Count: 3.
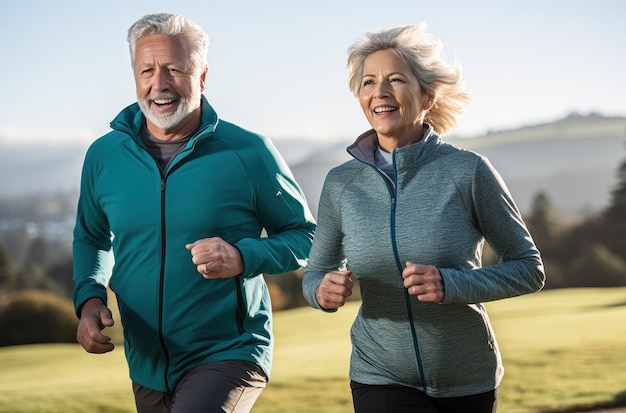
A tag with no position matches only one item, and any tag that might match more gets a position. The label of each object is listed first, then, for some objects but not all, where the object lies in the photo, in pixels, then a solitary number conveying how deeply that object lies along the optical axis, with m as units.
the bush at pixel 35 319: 7.17
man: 2.24
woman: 1.92
